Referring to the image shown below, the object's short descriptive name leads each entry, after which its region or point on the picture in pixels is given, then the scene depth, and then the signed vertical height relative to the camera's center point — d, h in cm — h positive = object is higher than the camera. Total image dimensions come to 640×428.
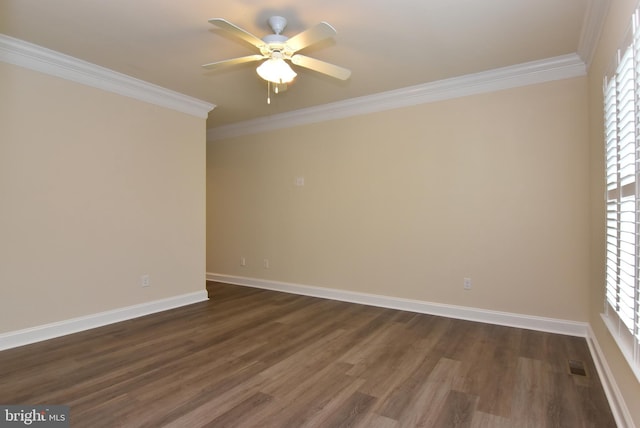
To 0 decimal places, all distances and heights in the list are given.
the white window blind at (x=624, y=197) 151 +7
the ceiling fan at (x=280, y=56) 231 +114
